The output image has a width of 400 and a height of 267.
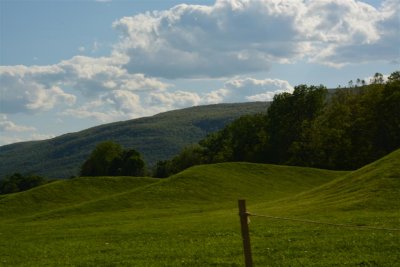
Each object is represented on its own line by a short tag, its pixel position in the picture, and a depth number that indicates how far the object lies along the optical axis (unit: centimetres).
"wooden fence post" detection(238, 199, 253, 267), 1246
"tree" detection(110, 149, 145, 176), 14188
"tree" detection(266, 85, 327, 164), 11612
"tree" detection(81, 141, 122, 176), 14362
